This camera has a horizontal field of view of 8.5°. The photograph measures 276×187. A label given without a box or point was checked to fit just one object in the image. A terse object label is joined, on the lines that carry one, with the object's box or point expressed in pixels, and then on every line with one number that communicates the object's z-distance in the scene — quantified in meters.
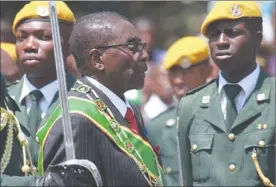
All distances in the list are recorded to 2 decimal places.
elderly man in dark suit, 10.09
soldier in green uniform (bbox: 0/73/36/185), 9.29
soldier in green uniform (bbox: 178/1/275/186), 13.46
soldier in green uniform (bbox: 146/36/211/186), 16.61
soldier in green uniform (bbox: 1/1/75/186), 13.76
